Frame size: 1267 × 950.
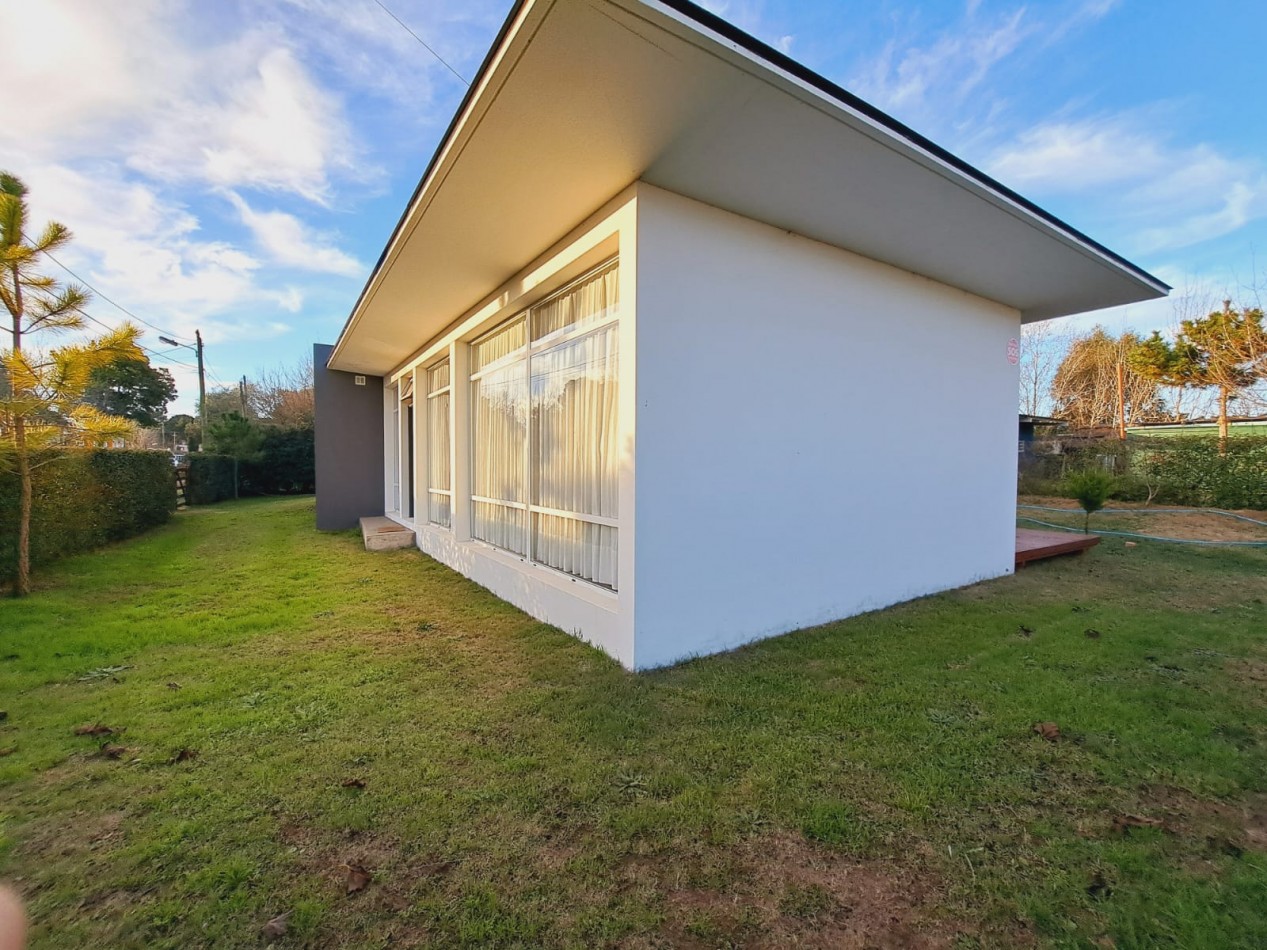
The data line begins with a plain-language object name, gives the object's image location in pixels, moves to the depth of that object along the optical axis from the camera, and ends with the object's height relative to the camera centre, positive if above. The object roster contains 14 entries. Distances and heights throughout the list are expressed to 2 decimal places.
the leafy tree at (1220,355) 12.29 +2.56
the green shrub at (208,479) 15.49 -0.89
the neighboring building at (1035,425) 17.22 +0.93
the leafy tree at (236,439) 17.12 +0.40
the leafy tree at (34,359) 5.39 +0.97
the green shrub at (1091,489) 8.29 -0.59
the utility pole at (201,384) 22.92 +2.97
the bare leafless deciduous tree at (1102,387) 19.62 +2.65
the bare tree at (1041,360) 22.17 +3.99
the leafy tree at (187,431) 19.34 +0.87
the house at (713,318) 2.69 +1.15
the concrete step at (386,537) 8.54 -1.44
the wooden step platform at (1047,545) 6.63 -1.25
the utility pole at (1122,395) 18.18 +2.14
